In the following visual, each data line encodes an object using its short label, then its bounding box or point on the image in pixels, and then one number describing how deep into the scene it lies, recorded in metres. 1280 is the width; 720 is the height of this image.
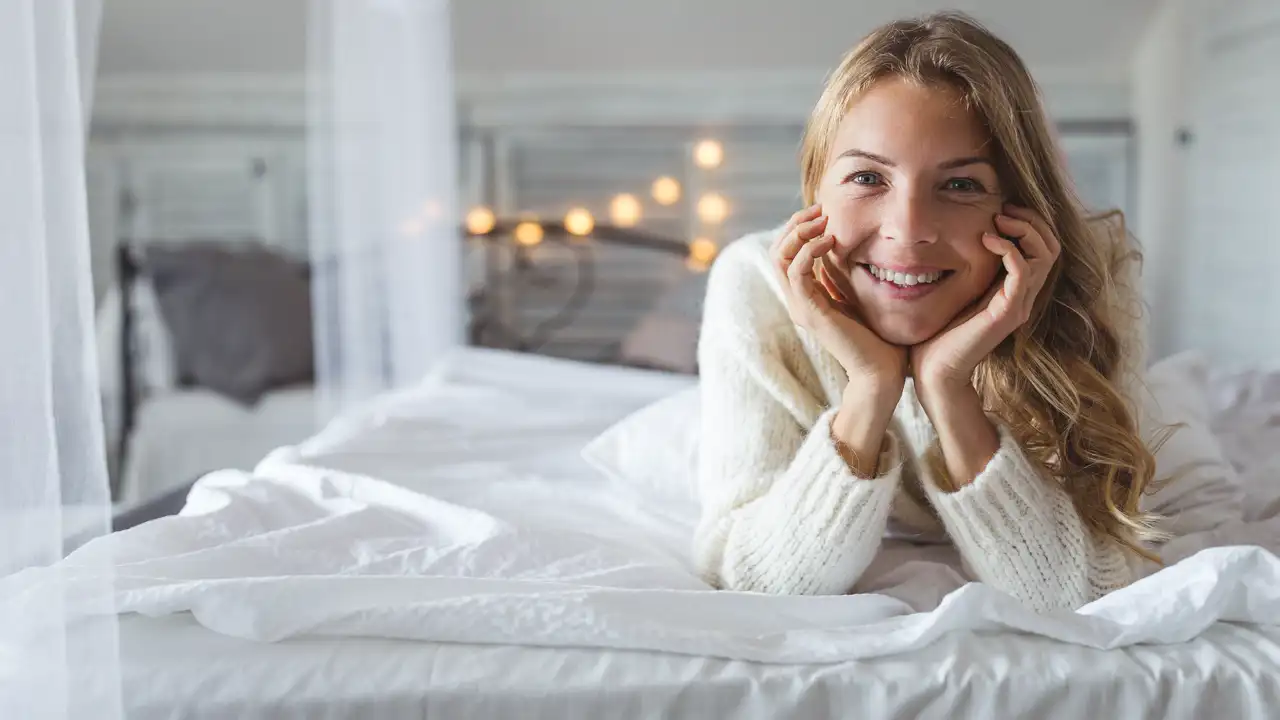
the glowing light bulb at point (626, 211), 4.08
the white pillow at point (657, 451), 1.49
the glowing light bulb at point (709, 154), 4.06
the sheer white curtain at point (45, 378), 0.79
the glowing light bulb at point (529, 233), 3.78
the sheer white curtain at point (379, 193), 2.45
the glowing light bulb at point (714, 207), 4.06
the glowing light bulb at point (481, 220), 3.88
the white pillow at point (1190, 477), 1.24
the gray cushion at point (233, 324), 3.42
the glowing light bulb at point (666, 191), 4.09
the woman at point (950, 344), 1.03
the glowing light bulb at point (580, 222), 3.84
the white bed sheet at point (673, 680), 0.85
